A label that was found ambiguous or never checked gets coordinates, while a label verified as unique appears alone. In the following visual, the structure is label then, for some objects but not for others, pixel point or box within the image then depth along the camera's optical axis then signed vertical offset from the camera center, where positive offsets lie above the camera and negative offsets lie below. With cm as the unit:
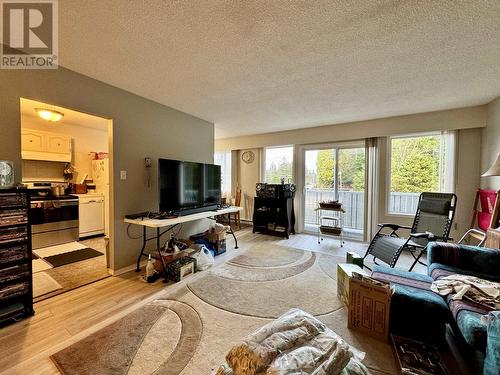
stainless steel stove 365 -65
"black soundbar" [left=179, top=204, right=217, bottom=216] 309 -44
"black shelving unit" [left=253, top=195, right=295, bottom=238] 473 -77
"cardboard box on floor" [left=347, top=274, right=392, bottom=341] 165 -101
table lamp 256 -31
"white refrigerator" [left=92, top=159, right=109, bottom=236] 446 +7
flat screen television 294 -5
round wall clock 572 +75
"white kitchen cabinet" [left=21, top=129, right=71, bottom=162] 380 +70
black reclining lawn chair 260 -61
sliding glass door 445 +7
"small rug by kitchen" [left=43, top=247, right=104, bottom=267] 303 -117
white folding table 253 -50
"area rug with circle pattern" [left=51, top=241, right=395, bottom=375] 142 -123
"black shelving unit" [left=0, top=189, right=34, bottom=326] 175 -67
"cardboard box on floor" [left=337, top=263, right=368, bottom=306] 205 -99
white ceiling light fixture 291 +98
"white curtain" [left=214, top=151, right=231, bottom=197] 621 +44
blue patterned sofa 136 -88
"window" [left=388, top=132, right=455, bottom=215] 359 +32
